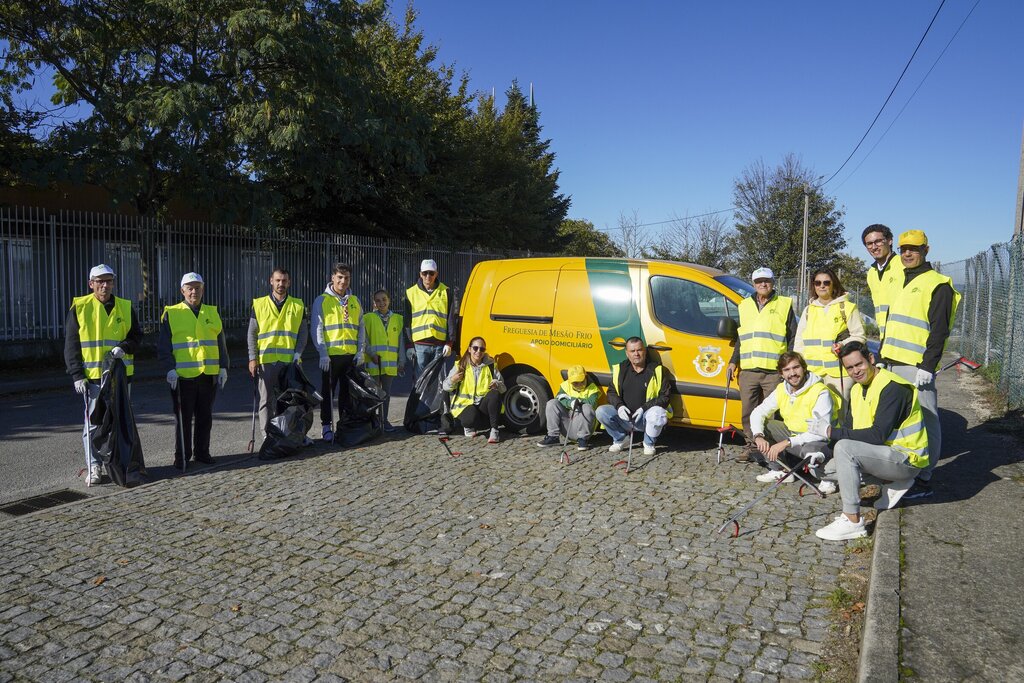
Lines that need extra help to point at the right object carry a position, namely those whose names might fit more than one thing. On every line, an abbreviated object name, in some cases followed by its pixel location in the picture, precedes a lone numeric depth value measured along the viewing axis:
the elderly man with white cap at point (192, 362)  6.90
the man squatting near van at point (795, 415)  5.96
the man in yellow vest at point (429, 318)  8.60
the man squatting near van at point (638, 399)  7.28
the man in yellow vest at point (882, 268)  6.13
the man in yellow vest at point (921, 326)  5.71
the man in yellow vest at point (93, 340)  6.39
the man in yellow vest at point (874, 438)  5.02
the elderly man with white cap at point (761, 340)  6.74
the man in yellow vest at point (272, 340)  7.40
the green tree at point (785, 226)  34.94
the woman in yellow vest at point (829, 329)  6.41
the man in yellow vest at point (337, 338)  7.89
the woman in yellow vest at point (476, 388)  8.03
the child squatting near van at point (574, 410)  7.54
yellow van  7.32
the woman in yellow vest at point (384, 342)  8.38
